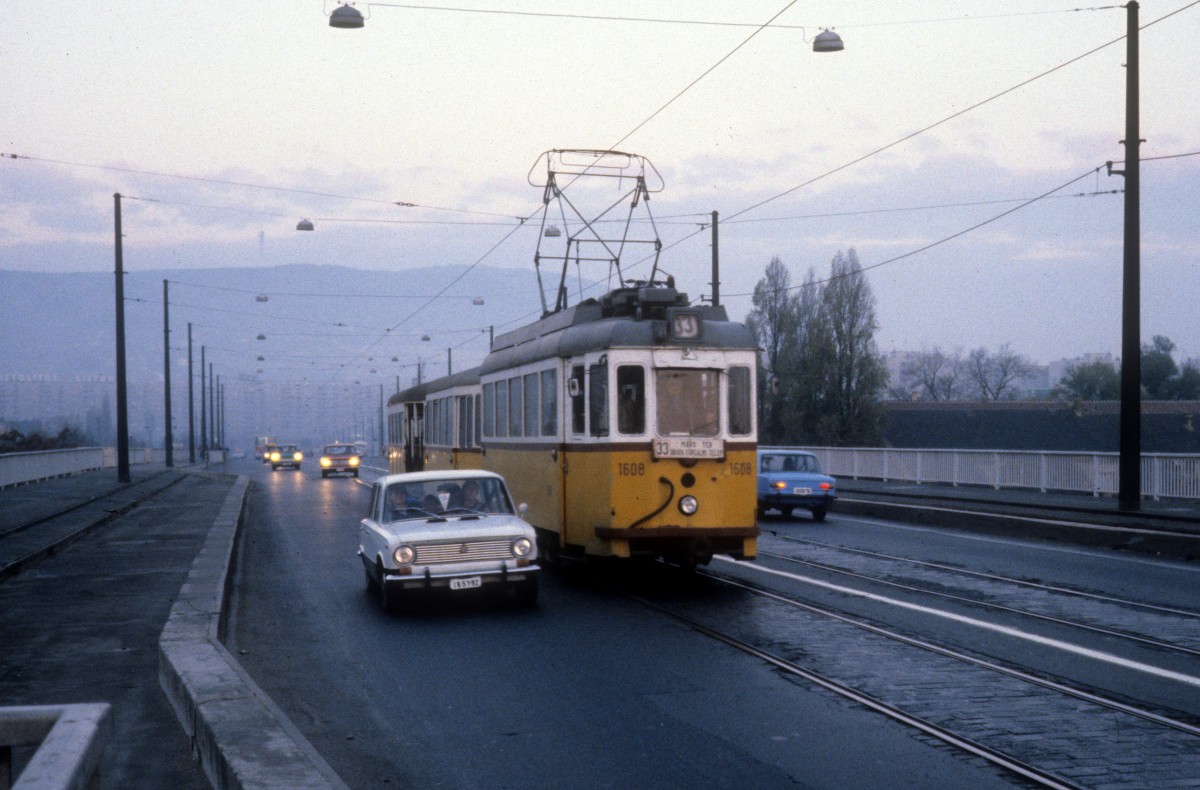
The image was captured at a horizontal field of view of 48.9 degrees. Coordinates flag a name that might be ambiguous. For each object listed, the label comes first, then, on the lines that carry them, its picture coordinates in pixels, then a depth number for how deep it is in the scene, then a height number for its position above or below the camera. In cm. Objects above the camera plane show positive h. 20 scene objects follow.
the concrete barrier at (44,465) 3988 -245
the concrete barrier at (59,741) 342 -98
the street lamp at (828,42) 2191 +578
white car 1280 -147
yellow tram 1463 -44
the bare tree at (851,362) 6581 +137
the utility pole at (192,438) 8521 -286
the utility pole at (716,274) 3834 +341
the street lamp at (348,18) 2047 +585
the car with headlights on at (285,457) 7579 -359
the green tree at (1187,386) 8338 +0
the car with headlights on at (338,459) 5928 -291
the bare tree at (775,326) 6750 +341
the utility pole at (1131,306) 2405 +147
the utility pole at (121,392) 4416 +16
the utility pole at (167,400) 6276 -20
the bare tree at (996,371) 12044 +156
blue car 2703 -208
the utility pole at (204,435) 8901 -276
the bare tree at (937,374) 12012 +148
